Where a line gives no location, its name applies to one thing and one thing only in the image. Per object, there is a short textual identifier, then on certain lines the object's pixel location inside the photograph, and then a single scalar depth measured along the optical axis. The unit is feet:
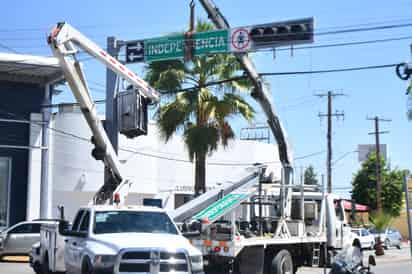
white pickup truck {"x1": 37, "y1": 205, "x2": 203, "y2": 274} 38.50
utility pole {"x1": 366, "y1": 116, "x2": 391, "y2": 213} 161.48
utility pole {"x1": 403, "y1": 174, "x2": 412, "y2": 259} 50.58
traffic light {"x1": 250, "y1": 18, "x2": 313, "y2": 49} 63.72
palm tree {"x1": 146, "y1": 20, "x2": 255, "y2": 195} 77.61
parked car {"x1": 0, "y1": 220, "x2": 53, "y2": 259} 79.56
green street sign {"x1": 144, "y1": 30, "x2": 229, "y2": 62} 65.98
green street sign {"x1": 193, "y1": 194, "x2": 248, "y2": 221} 51.78
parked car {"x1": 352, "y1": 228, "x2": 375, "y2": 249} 124.47
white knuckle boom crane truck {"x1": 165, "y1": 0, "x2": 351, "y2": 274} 50.65
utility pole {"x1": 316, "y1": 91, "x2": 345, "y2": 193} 154.61
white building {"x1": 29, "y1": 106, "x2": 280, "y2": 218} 110.83
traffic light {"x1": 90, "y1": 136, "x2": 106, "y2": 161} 55.21
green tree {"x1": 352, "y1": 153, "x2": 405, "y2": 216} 183.52
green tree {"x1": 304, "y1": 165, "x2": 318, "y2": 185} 261.77
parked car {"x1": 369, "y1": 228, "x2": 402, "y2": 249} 136.86
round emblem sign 64.69
